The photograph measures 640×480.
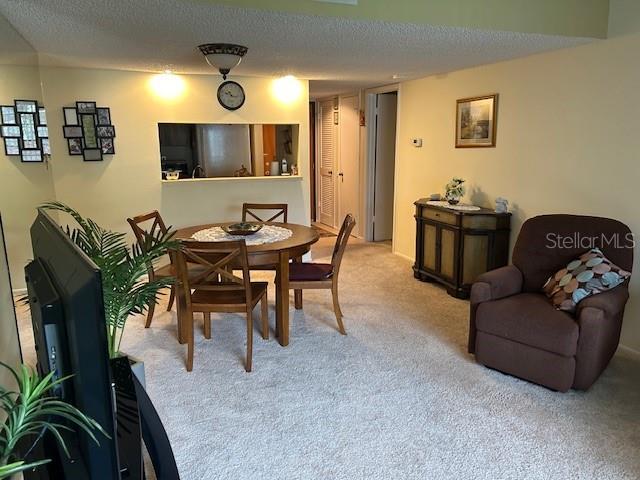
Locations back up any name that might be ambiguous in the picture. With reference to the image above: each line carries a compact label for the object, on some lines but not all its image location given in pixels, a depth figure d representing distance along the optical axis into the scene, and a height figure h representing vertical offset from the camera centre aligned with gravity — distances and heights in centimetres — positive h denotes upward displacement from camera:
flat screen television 84 -36
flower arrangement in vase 440 -34
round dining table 310 -72
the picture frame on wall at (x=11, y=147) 304 +9
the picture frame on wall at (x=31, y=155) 344 +4
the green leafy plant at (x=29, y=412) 83 -47
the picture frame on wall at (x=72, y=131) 431 +27
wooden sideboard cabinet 402 -80
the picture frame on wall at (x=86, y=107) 432 +49
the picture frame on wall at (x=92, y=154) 443 +5
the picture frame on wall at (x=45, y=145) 388 +12
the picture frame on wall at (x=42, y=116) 383 +37
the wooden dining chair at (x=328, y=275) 332 -88
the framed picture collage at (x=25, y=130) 310 +22
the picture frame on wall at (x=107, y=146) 448 +13
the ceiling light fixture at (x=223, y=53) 308 +71
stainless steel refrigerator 505 +10
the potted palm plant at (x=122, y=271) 167 -41
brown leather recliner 255 -92
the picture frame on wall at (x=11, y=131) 305 +20
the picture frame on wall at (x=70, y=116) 427 +41
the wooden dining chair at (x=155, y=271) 334 -84
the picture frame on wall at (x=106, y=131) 444 +27
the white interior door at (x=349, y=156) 646 +1
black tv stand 103 -72
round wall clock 478 +65
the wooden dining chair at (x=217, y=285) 279 -82
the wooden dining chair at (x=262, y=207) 441 -48
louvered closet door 719 -11
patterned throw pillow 268 -74
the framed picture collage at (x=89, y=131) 432 +27
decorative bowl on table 359 -56
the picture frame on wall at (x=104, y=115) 440 +42
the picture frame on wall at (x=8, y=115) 301 +31
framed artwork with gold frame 418 +32
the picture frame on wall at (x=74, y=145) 435 +14
